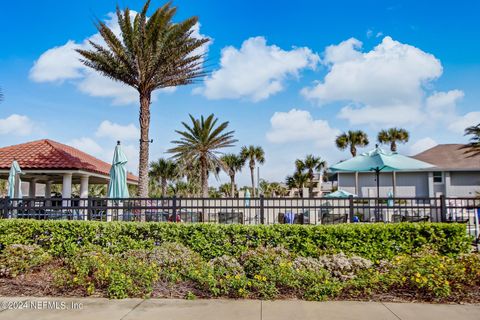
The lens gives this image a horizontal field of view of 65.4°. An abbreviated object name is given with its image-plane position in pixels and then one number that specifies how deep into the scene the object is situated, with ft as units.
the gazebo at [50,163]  50.19
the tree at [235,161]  175.81
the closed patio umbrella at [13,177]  42.39
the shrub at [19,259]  23.16
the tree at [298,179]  164.55
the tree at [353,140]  143.54
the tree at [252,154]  180.04
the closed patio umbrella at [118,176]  39.48
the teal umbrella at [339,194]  68.80
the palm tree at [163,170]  173.12
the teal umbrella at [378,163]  40.27
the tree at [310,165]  161.99
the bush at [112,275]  20.30
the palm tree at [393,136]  139.54
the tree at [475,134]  79.38
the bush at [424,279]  19.49
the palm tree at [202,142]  97.45
